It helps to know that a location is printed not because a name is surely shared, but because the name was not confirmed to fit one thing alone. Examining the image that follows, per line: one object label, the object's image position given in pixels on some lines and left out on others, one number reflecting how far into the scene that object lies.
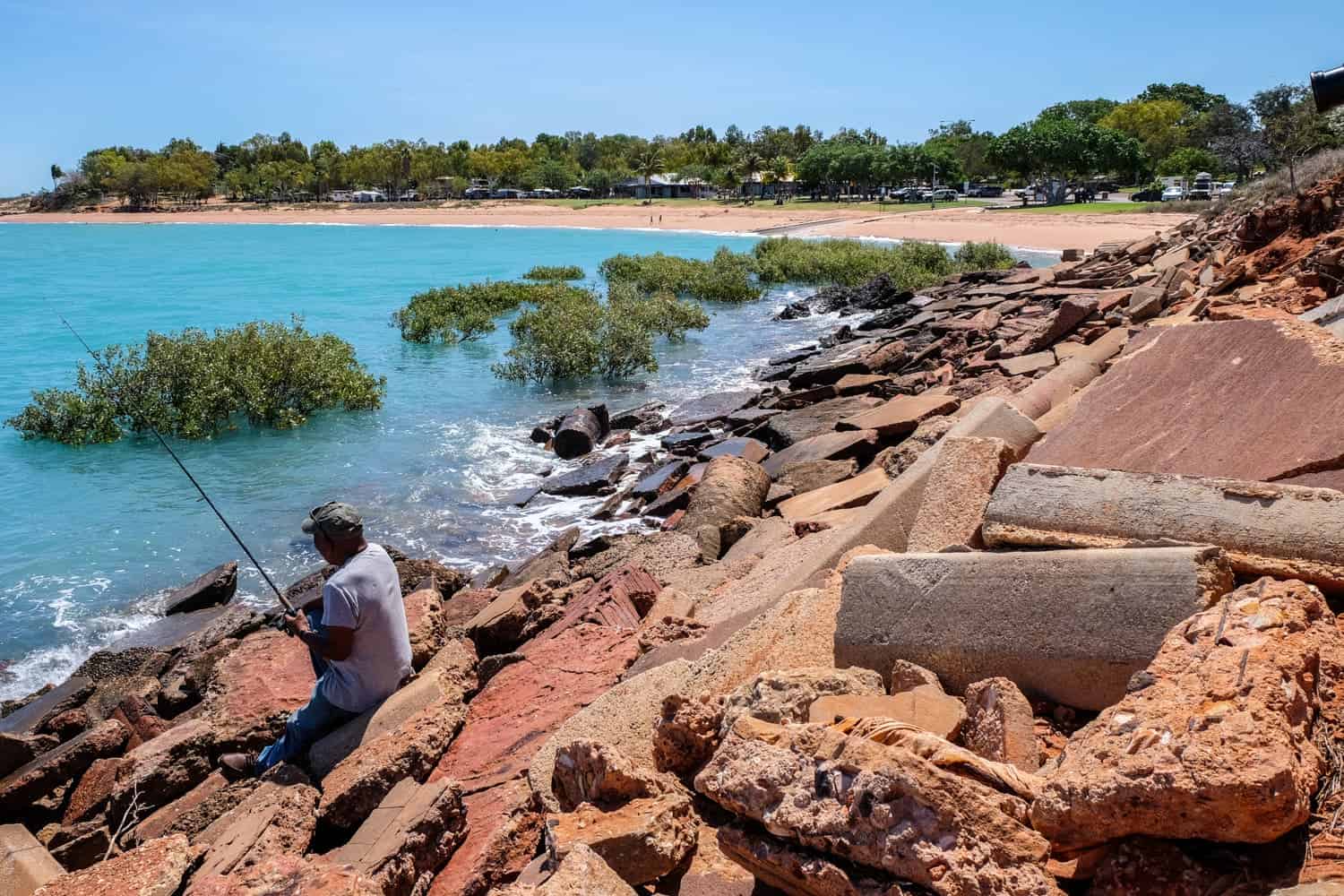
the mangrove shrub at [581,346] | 20.53
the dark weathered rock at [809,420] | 12.31
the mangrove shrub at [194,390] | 16.48
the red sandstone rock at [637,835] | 2.90
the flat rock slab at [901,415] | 10.08
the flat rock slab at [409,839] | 3.40
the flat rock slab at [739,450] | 11.62
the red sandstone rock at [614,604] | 5.82
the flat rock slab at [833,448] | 9.91
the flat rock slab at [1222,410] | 4.08
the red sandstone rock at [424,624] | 5.59
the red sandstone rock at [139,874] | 3.40
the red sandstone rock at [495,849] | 3.41
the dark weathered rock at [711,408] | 15.84
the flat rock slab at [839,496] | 7.48
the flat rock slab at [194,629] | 8.50
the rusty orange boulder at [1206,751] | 2.23
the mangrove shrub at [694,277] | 33.53
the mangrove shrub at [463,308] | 27.64
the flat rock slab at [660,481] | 11.61
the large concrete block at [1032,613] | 3.13
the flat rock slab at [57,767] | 5.66
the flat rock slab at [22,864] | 4.20
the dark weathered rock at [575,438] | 14.94
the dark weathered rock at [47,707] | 7.00
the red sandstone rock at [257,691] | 5.47
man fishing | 4.73
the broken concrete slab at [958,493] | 4.52
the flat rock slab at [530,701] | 4.33
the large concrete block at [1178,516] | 3.32
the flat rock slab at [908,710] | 3.00
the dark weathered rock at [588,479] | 12.81
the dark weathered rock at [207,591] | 9.73
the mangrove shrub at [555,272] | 39.65
